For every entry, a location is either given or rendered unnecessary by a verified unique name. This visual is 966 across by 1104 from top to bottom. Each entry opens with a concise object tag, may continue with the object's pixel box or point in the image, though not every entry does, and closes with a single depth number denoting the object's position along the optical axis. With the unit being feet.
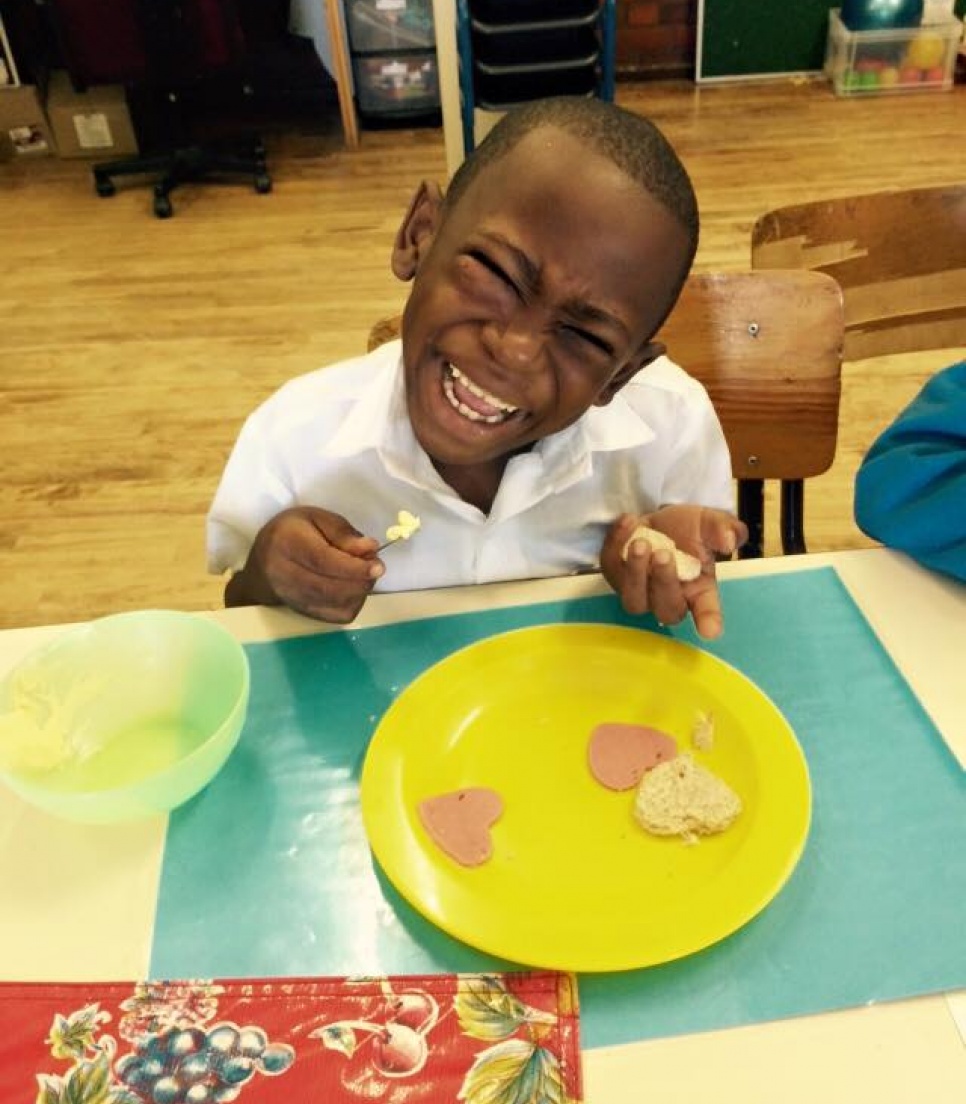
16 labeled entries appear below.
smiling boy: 2.52
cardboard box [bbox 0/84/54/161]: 12.75
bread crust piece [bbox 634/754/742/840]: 2.36
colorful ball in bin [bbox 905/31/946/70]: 12.96
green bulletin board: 13.50
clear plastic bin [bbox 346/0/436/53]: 12.02
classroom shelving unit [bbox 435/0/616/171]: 10.70
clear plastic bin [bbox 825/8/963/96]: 12.94
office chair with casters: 10.15
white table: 1.93
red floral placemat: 1.95
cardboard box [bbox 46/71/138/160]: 12.59
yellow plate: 2.14
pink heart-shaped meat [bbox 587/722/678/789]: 2.50
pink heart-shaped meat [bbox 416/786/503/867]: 2.32
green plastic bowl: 2.57
